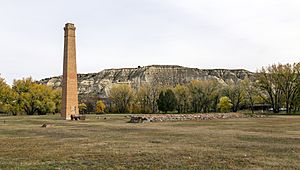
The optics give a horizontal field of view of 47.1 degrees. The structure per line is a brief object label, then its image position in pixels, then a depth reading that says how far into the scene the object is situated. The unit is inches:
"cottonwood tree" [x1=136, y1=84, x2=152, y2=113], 3393.2
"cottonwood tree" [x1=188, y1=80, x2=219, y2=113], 3100.4
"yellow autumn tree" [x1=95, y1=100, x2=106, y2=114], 3310.3
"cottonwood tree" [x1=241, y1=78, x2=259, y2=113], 2940.5
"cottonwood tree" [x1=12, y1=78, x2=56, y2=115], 2664.9
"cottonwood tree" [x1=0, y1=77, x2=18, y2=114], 2591.0
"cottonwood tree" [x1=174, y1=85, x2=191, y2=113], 3144.7
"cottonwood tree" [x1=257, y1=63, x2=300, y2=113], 2466.8
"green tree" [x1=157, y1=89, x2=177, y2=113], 2992.1
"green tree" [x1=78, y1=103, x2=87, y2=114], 3248.0
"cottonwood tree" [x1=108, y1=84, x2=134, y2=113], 3400.3
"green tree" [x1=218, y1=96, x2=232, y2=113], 2864.2
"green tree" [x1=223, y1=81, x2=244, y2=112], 3110.2
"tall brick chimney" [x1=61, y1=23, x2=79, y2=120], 1894.7
